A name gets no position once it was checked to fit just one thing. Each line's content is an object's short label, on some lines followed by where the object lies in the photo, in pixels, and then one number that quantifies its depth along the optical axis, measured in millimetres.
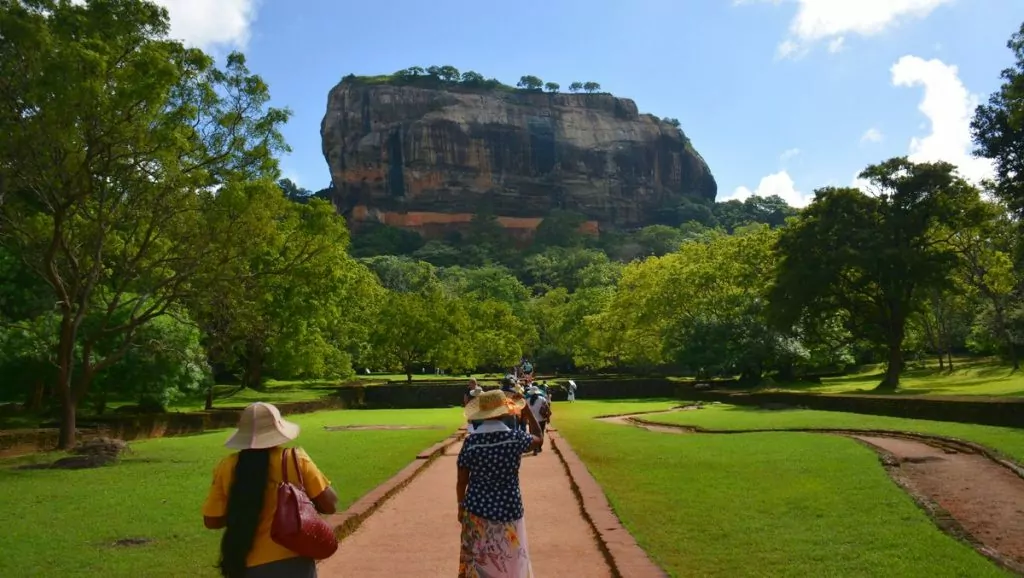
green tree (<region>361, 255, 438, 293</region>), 76812
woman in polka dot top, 4984
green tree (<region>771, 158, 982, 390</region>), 30500
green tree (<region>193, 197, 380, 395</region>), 18656
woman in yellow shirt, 3654
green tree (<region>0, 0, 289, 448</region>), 13938
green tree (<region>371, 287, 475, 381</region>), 44531
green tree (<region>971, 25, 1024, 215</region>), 24797
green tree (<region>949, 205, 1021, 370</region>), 34469
